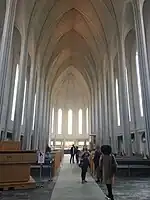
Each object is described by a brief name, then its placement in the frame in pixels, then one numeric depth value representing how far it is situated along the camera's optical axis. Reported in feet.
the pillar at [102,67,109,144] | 82.37
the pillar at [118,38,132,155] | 51.19
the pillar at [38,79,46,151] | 97.93
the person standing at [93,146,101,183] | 31.57
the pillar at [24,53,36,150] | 63.78
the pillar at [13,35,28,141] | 51.27
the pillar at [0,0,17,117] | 37.37
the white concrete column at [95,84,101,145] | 102.23
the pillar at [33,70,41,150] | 82.38
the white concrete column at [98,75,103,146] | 95.18
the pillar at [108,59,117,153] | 69.82
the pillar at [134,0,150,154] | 38.65
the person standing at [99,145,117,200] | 16.81
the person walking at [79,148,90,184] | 29.77
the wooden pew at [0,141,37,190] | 22.52
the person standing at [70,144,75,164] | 62.24
